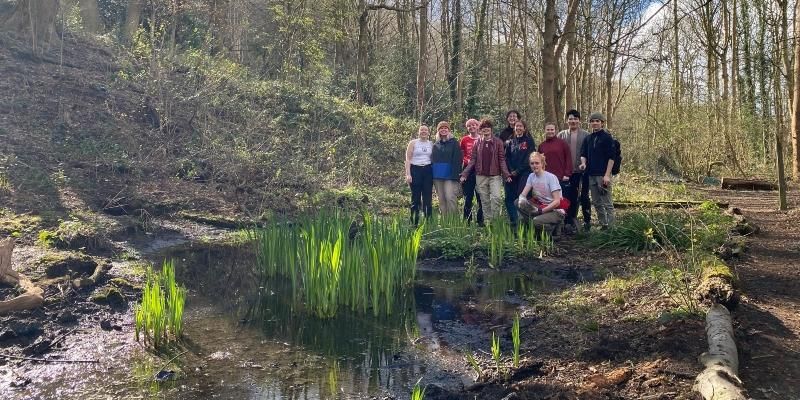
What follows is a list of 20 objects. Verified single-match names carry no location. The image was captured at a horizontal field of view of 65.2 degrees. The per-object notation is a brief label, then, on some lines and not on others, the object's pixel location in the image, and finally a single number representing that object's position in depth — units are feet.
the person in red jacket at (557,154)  27.66
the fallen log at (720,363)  10.18
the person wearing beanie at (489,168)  28.53
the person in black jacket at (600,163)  26.86
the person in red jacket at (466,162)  30.14
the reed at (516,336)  13.26
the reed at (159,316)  15.18
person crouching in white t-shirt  26.66
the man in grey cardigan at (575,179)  28.30
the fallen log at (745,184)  54.80
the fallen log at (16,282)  16.87
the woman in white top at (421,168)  29.94
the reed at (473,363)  13.38
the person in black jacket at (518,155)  28.25
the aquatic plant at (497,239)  25.20
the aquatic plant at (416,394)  10.16
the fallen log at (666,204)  35.40
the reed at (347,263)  18.21
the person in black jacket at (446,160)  29.43
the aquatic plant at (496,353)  13.44
